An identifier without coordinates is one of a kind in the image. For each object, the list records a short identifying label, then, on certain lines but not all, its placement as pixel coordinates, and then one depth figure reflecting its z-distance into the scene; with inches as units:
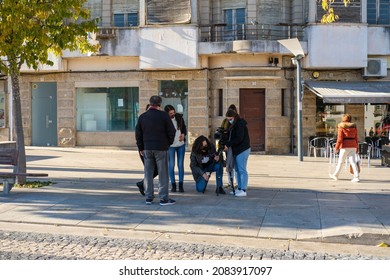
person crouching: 399.2
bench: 415.8
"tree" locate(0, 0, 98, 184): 397.7
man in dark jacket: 346.3
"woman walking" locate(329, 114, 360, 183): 472.7
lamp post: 623.8
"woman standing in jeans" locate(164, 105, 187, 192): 405.4
